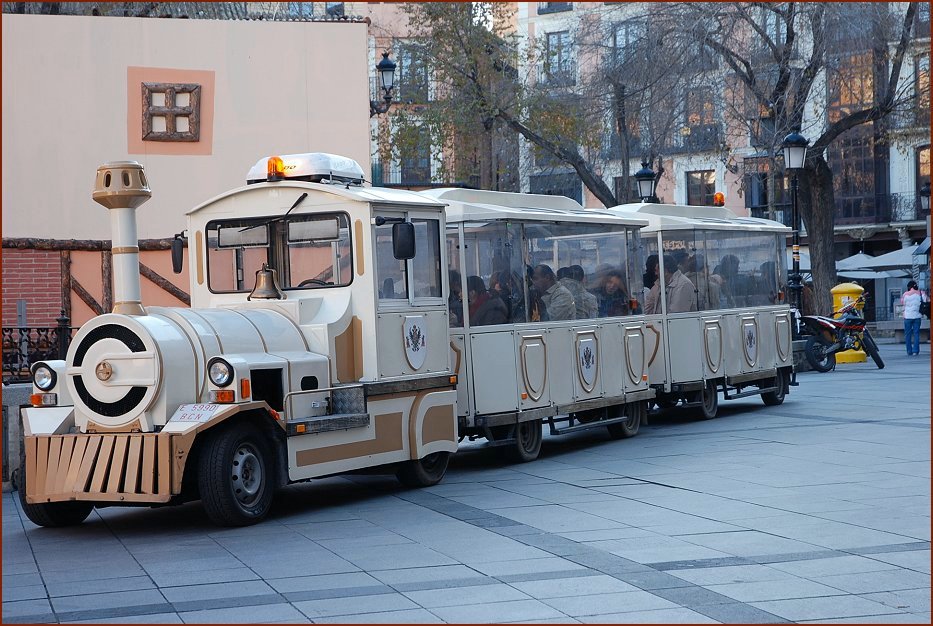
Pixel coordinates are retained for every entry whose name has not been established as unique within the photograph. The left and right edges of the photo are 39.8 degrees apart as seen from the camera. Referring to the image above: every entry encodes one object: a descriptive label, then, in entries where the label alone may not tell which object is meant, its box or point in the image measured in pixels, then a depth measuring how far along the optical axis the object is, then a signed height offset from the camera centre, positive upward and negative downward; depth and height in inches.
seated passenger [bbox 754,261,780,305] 744.3 -1.2
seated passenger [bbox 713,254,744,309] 707.4 +2.7
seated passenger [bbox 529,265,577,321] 540.1 -1.8
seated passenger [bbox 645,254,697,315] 652.1 -3.0
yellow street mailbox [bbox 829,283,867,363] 1159.0 -10.9
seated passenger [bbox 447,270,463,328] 494.9 -2.0
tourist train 379.6 -17.2
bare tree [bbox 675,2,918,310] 1122.7 +198.2
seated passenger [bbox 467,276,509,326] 503.2 -4.9
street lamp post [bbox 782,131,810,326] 960.9 +98.3
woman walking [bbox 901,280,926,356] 1174.3 -35.8
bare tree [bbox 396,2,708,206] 1136.8 +186.8
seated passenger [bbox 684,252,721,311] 682.8 +1.6
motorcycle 983.0 -43.4
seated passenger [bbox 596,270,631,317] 587.5 -3.2
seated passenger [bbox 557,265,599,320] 561.0 -0.6
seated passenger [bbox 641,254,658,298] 657.6 +7.4
